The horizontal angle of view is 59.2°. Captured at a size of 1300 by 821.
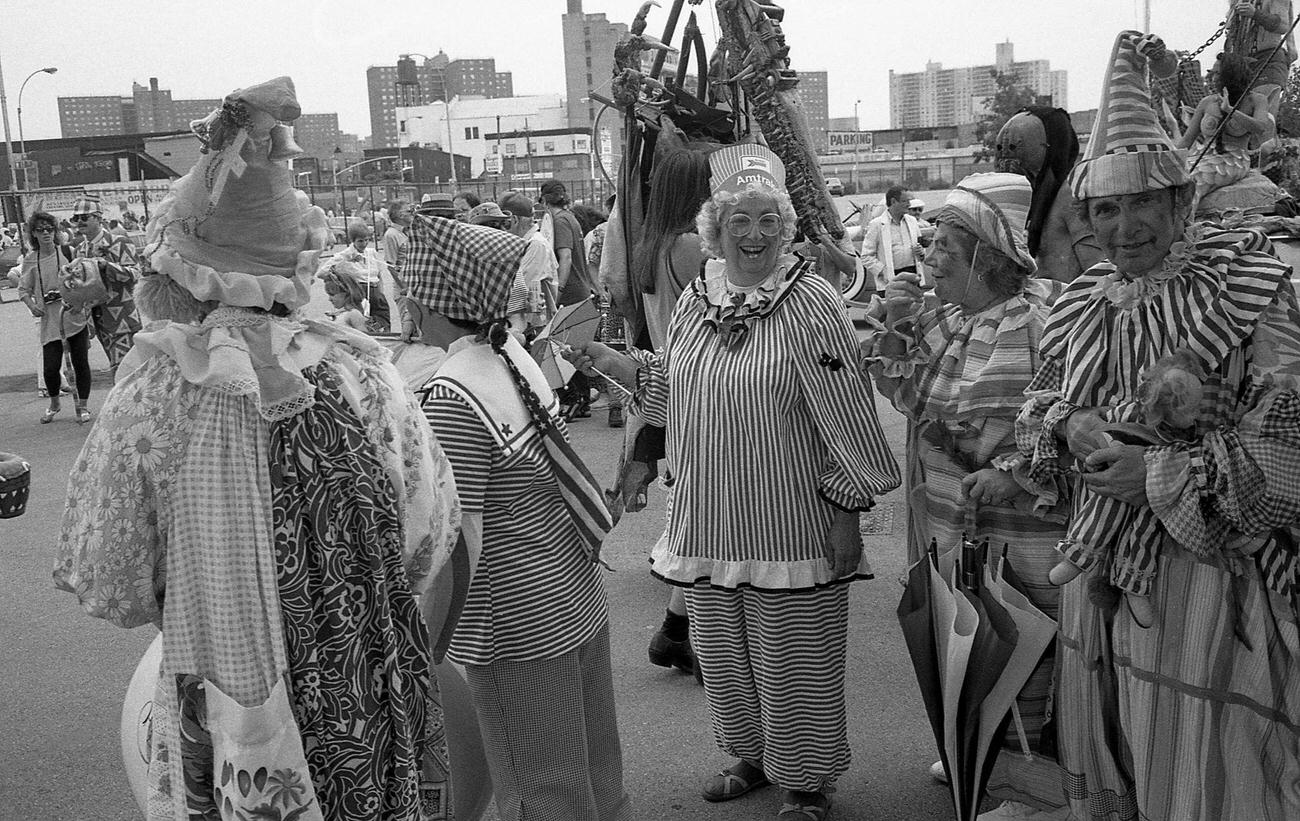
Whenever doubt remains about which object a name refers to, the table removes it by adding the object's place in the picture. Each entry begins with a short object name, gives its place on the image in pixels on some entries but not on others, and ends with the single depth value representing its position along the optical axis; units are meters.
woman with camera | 10.84
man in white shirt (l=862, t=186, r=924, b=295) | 13.30
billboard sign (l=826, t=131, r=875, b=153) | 58.94
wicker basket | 2.92
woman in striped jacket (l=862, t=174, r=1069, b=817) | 3.12
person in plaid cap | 2.85
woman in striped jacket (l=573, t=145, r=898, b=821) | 3.35
